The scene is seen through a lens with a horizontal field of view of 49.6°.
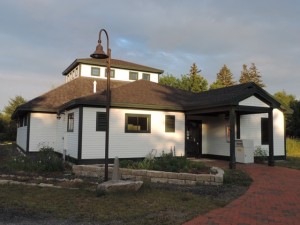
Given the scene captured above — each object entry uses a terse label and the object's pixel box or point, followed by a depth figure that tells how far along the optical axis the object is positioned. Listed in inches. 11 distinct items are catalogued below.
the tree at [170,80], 2008.4
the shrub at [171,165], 438.0
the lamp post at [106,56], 366.9
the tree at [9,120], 1605.6
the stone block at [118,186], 329.4
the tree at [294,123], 1338.6
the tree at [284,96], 2138.3
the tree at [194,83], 1959.9
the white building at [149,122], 583.8
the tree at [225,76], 2731.3
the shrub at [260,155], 666.2
